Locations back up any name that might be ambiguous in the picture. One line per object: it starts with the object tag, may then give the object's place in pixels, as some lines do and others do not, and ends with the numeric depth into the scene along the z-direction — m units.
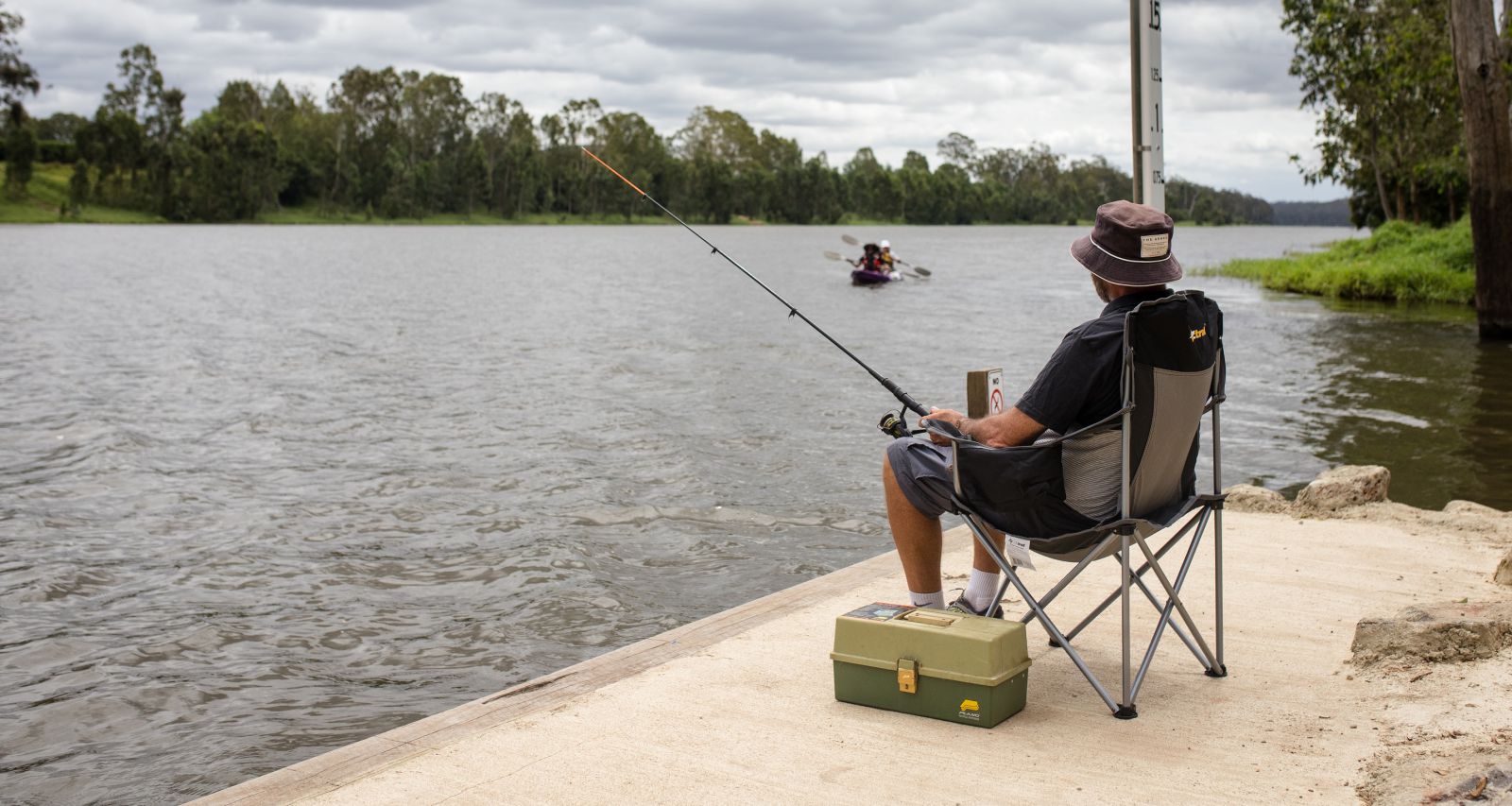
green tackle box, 4.42
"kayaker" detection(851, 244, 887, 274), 43.12
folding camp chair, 4.39
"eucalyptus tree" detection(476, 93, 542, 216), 149.00
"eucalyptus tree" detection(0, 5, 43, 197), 111.50
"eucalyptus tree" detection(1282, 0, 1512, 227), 34.38
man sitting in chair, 4.45
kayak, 42.50
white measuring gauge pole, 6.54
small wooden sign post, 5.88
